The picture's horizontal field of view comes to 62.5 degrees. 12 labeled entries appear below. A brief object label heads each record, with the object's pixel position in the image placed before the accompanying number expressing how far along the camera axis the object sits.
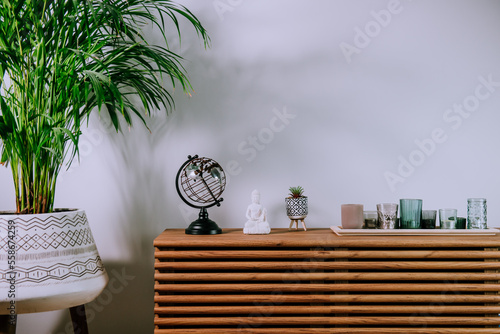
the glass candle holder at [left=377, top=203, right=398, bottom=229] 1.80
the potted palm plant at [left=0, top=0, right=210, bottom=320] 1.44
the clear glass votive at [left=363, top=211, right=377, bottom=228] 1.84
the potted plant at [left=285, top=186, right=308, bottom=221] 1.89
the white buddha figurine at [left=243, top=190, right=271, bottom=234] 1.79
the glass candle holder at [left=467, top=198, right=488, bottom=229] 1.80
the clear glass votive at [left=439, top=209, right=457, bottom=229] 1.81
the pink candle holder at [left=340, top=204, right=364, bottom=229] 1.82
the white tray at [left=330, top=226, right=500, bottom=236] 1.74
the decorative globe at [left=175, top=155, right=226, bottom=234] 1.81
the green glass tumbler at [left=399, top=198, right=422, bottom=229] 1.80
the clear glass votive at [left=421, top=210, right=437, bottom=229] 1.81
